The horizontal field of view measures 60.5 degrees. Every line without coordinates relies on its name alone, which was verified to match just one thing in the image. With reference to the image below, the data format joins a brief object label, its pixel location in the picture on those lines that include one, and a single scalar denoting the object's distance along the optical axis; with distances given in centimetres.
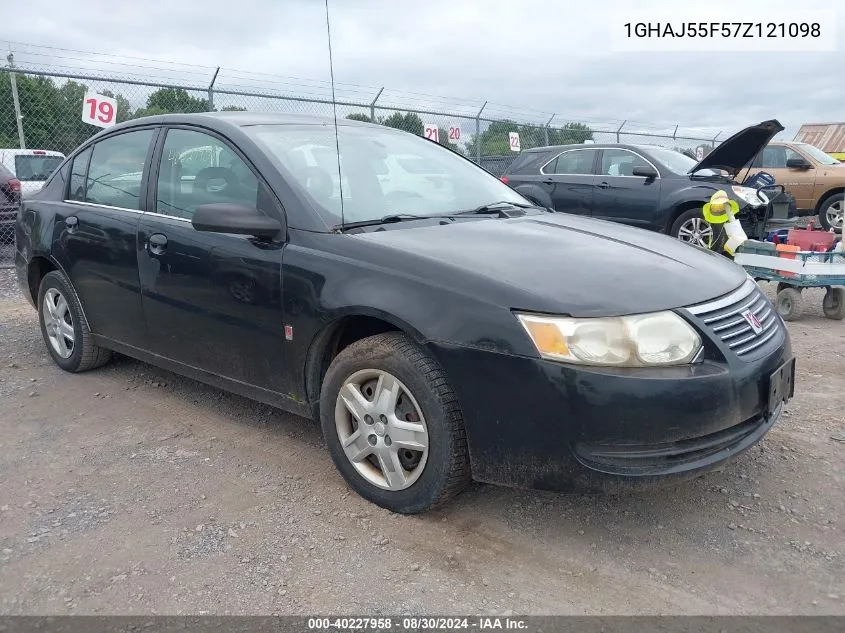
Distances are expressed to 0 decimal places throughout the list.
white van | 1138
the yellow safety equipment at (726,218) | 703
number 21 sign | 1365
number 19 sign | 887
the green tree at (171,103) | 1009
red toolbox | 653
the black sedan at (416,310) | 248
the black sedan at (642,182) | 839
